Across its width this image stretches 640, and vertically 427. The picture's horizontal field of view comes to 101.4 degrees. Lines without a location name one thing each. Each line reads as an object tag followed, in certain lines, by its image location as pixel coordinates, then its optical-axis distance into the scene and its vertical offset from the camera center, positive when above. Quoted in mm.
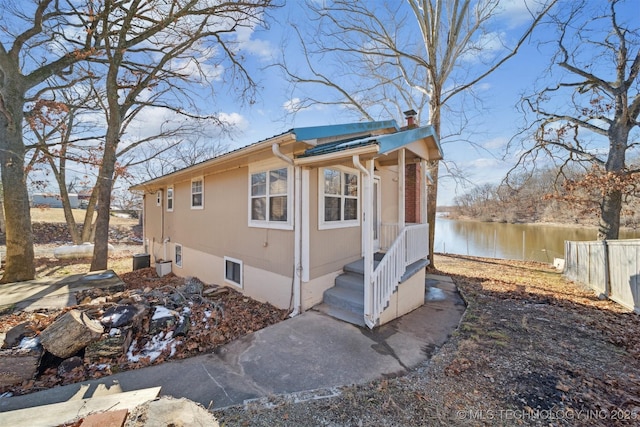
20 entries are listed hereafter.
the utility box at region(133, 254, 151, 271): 11094 -2095
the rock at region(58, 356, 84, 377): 3279 -1941
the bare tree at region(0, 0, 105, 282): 7318 +3222
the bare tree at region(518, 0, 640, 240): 9281 +5068
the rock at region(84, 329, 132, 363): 3480 -1839
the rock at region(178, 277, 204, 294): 6234 -1865
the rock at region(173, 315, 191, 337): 4188 -1880
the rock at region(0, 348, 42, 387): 3059 -1827
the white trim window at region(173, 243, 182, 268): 9506 -1560
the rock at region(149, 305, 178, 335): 4211 -1776
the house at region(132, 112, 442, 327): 4551 -214
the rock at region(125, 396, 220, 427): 1825 -1483
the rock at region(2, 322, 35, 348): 3488 -1693
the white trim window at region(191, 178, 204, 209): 8172 +624
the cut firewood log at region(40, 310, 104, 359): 3346 -1602
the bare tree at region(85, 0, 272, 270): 8633 +5897
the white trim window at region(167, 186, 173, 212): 10367 +549
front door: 7016 +75
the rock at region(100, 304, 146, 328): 3898 -1590
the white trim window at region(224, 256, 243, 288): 6520 -1514
